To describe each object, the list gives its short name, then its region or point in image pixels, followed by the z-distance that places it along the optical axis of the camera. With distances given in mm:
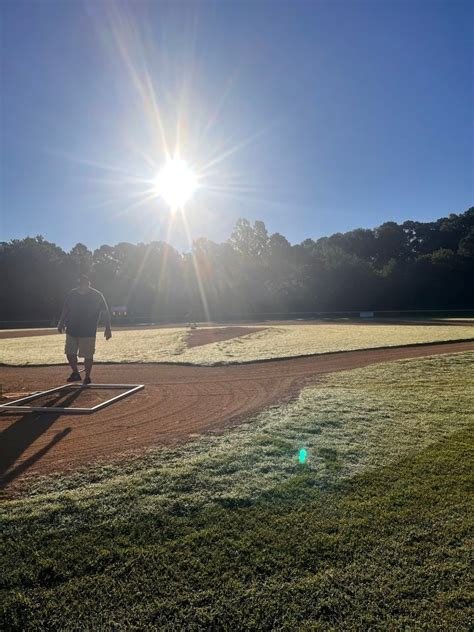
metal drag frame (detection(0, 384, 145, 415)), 5605
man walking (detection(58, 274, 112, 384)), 6965
